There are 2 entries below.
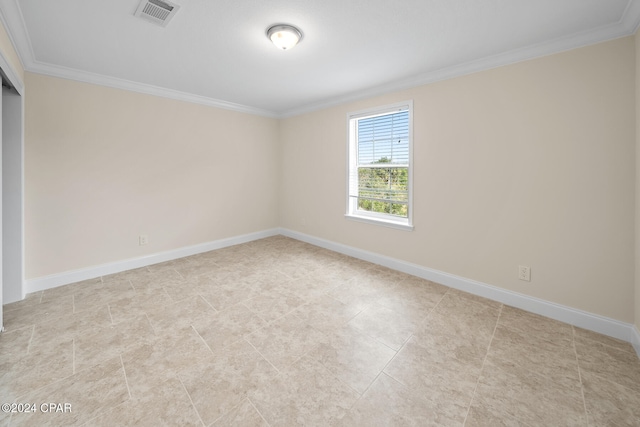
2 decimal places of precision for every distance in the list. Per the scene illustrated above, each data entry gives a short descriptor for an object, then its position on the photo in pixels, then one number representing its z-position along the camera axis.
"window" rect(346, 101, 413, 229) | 3.38
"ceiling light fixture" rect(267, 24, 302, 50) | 2.09
